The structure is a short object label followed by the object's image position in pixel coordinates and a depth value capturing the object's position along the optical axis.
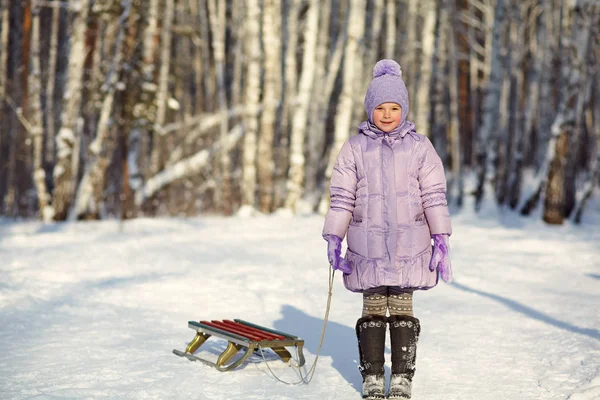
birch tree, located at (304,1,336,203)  20.22
